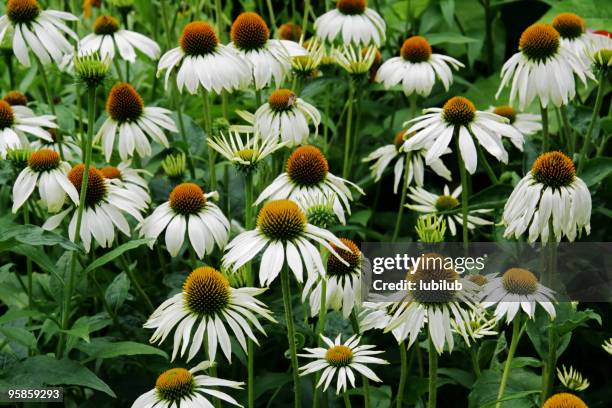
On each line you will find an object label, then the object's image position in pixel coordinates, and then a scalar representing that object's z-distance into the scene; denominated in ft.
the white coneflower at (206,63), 3.64
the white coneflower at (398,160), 4.02
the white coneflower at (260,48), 3.80
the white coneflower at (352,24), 4.17
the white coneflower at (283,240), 3.01
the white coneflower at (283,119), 3.72
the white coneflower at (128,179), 3.64
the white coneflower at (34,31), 3.75
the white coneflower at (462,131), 3.44
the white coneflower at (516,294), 3.18
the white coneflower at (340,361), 3.13
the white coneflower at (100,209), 3.46
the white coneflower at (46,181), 3.46
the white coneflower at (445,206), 3.77
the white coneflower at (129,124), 3.75
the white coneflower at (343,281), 3.22
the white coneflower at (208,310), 3.09
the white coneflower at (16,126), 3.67
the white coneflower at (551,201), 3.23
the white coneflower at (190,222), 3.42
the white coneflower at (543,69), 3.54
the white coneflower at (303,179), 3.45
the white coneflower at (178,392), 3.05
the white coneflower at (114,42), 4.04
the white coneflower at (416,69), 3.99
